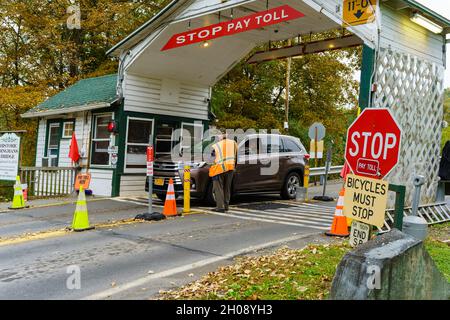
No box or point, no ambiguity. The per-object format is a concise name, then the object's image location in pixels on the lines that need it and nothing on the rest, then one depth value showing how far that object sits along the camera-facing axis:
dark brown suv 11.57
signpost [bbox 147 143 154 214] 9.32
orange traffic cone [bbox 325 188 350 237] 7.75
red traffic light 13.91
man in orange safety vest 10.76
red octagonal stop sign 4.07
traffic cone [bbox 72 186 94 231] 8.60
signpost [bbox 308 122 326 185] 14.25
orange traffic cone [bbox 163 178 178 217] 10.23
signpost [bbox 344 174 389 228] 4.04
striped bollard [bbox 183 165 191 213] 10.73
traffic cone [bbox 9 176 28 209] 12.23
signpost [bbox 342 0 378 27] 8.11
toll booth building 8.39
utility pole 24.49
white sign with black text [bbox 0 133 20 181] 12.52
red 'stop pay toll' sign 9.98
